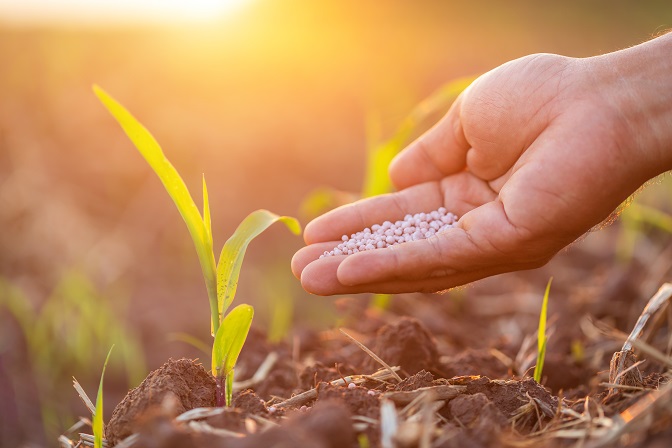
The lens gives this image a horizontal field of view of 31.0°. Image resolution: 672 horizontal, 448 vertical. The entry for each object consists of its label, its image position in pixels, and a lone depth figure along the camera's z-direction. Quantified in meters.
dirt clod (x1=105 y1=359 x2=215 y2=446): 0.49
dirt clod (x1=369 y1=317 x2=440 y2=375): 0.57
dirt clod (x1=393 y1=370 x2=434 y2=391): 0.51
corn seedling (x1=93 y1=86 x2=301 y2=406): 0.50
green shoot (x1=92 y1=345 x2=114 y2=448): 0.49
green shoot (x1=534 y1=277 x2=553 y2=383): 0.54
